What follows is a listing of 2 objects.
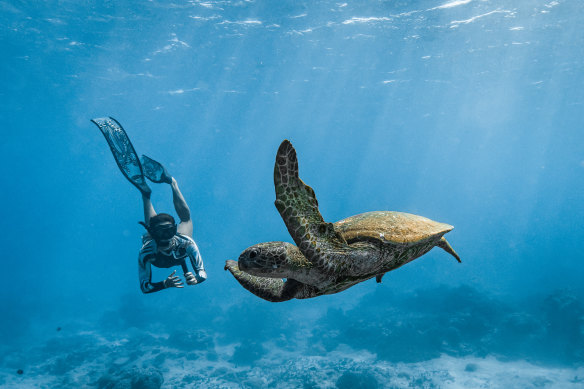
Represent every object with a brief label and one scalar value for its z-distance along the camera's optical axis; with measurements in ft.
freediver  23.73
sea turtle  6.39
